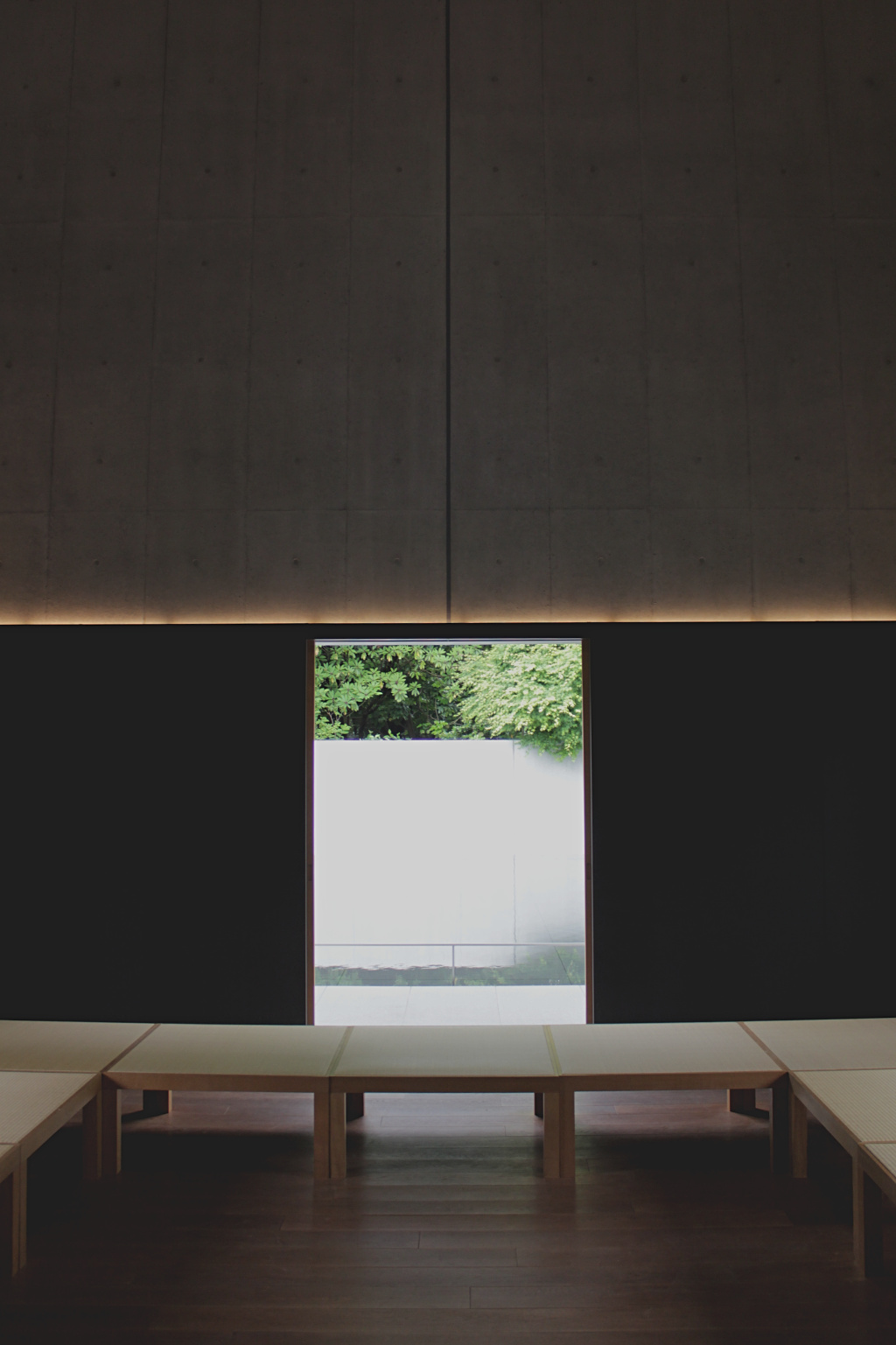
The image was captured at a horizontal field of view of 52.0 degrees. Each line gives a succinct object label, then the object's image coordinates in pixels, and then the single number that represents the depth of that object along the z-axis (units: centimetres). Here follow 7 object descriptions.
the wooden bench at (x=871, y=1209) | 296
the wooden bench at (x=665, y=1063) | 369
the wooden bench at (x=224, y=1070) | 371
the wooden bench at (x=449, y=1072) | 366
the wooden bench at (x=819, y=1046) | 374
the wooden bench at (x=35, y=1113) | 305
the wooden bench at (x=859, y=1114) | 306
